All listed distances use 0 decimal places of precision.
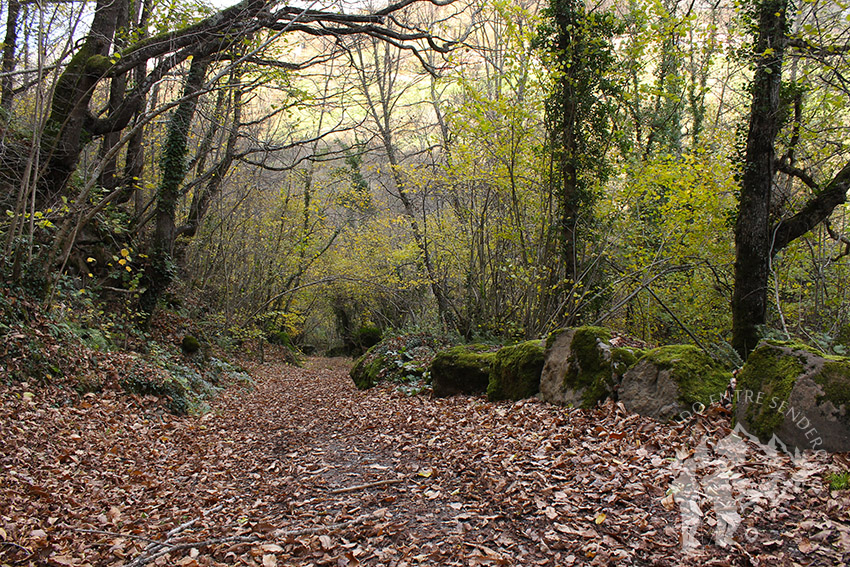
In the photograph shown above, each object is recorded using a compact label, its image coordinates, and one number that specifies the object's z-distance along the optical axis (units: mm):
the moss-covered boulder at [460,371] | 7363
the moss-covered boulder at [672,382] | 4301
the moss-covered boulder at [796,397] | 3273
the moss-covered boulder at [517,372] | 6258
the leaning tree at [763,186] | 5789
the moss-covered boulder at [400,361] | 9320
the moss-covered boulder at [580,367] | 5129
